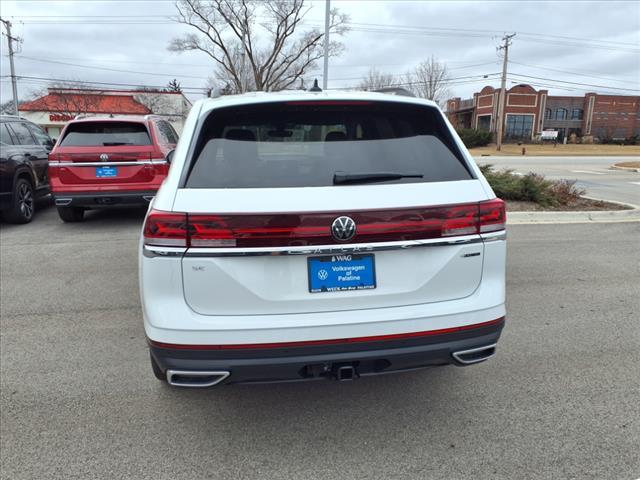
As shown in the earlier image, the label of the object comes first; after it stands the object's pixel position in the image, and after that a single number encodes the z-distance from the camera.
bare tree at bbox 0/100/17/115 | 53.08
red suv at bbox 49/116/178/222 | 7.57
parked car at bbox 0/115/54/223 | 7.72
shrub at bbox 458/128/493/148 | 53.78
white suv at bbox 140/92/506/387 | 2.24
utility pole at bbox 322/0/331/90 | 19.36
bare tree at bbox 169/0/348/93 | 44.69
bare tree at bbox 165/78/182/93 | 86.81
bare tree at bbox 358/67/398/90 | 55.36
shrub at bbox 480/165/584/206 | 9.73
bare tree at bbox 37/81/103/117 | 52.41
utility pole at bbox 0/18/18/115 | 39.55
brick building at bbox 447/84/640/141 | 73.88
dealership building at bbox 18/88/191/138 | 52.75
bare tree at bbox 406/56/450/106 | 56.72
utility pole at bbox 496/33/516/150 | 47.58
